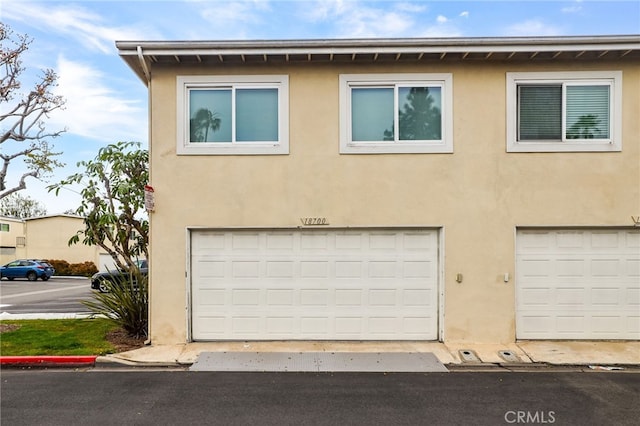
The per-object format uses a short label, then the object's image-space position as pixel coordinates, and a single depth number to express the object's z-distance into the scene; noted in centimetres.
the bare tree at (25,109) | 1025
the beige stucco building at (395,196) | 828
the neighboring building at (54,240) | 3478
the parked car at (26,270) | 2758
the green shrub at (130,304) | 866
